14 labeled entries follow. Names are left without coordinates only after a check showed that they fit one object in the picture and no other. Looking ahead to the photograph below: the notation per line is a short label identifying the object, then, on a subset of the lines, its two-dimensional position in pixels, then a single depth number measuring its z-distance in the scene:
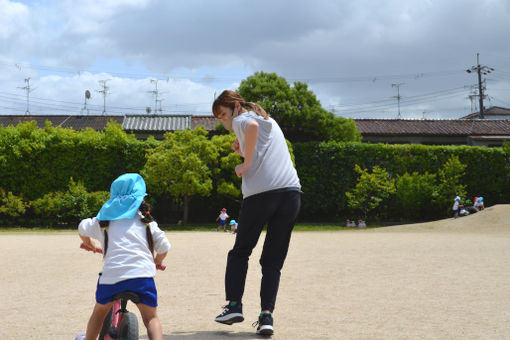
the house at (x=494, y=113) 57.58
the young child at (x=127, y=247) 3.24
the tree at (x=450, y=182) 25.73
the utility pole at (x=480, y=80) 50.00
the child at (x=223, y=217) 21.75
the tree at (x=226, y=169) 24.19
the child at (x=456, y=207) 23.61
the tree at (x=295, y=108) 28.89
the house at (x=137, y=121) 36.69
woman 4.15
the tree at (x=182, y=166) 23.44
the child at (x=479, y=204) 24.63
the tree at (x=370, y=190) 25.19
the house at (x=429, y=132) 37.50
